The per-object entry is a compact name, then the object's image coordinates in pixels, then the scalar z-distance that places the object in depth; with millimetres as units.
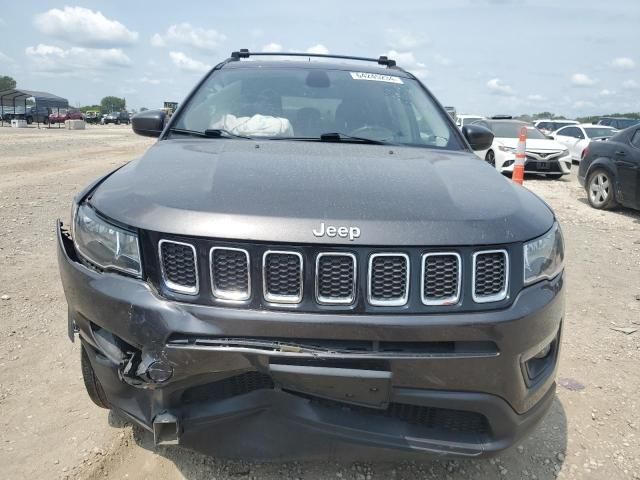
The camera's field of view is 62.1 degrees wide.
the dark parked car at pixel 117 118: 61188
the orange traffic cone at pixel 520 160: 9141
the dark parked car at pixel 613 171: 8242
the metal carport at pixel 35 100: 41281
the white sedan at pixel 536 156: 12602
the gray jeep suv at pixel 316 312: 1653
